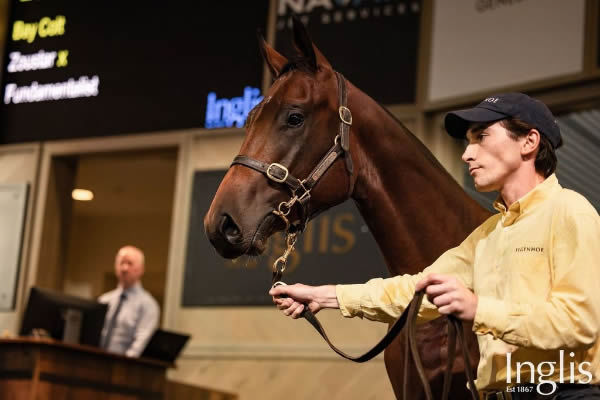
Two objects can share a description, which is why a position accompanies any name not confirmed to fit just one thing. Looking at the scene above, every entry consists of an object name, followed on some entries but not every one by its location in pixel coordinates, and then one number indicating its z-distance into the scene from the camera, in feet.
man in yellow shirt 5.60
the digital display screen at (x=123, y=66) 22.68
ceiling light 31.14
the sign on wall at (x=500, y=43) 17.39
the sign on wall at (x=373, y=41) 20.27
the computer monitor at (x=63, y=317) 18.83
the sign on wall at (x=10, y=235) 23.99
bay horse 8.13
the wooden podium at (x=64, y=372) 17.17
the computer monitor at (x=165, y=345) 19.52
